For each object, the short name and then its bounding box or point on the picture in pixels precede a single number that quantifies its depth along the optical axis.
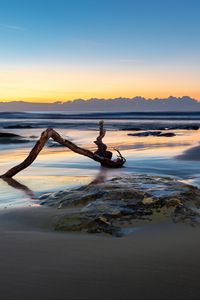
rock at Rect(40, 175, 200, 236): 3.69
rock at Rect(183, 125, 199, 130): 29.14
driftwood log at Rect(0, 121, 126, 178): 7.14
